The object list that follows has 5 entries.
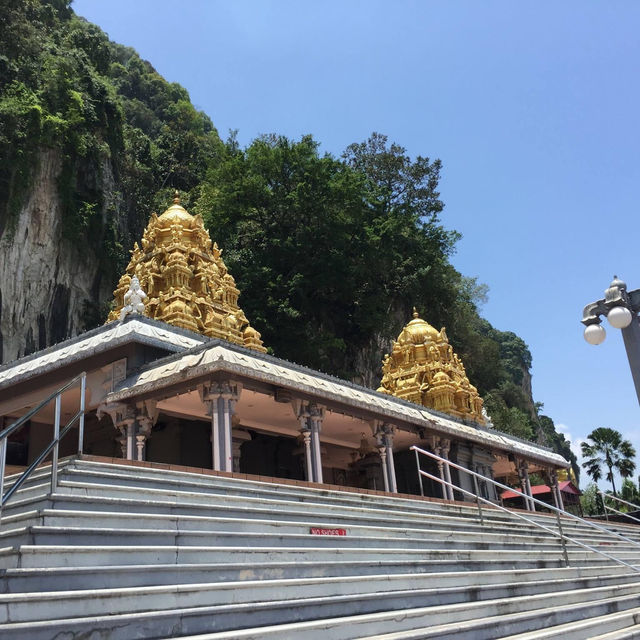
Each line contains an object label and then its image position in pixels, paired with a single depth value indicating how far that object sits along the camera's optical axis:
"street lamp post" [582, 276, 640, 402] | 8.66
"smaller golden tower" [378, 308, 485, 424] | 29.41
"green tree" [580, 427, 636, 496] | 54.47
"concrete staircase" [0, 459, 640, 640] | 5.62
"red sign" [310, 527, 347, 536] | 9.04
